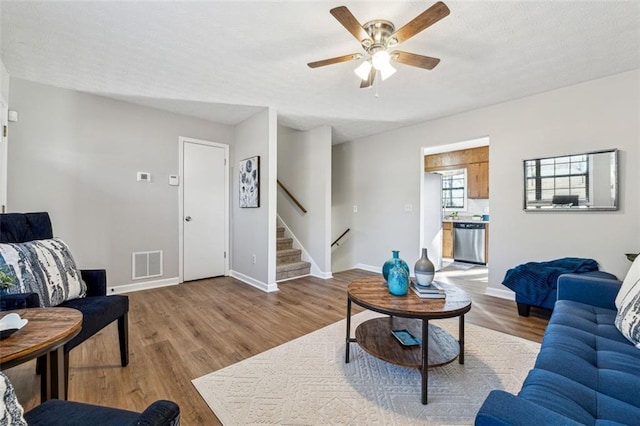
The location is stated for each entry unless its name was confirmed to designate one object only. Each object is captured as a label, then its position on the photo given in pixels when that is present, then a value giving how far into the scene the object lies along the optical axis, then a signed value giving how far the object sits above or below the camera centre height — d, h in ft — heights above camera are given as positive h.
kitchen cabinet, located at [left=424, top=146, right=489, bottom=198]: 18.45 +3.23
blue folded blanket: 8.80 -2.09
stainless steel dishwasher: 18.31 -2.12
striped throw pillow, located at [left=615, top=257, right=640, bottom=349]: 4.43 -1.70
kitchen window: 21.21 +1.64
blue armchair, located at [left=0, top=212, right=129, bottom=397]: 5.38 -1.95
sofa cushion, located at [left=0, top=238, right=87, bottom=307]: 5.07 -1.19
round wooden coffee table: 5.16 -2.92
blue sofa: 2.58 -2.14
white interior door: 13.41 +0.05
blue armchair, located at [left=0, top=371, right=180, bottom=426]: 2.48 -2.12
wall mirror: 8.98 +1.00
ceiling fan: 5.40 +3.61
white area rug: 4.83 -3.54
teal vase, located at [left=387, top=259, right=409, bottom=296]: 6.04 -1.54
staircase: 14.03 -2.82
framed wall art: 12.66 +1.33
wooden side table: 3.07 -1.55
